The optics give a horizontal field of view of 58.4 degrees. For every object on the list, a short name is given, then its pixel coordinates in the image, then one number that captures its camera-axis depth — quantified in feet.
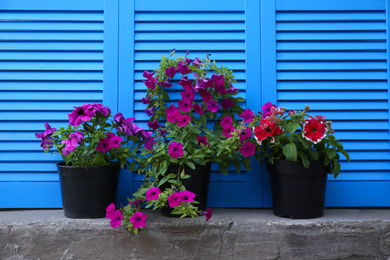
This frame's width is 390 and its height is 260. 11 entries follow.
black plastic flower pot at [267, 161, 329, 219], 6.21
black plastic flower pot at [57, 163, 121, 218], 6.17
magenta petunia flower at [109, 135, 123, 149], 6.14
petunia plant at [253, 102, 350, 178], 6.09
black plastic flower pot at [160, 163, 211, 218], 6.24
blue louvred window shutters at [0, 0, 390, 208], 7.11
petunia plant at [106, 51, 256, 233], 5.99
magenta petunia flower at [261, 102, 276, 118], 6.62
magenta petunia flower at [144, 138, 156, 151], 6.37
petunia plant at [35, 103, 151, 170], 6.08
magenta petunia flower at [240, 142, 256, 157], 6.19
